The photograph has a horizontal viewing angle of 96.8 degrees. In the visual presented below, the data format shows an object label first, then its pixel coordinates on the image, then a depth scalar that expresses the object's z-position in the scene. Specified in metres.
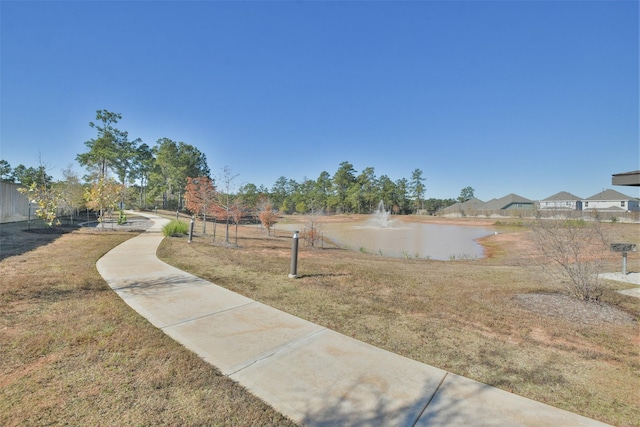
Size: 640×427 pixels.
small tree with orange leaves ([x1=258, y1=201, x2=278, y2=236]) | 21.03
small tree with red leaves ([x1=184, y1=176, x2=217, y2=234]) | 17.09
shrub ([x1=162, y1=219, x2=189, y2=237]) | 13.02
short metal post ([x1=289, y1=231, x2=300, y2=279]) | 6.22
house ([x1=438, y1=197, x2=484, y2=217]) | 65.13
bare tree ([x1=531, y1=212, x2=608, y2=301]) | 4.88
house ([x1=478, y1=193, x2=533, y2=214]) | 70.38
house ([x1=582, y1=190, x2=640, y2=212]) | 52.75
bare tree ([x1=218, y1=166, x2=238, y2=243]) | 13.37
